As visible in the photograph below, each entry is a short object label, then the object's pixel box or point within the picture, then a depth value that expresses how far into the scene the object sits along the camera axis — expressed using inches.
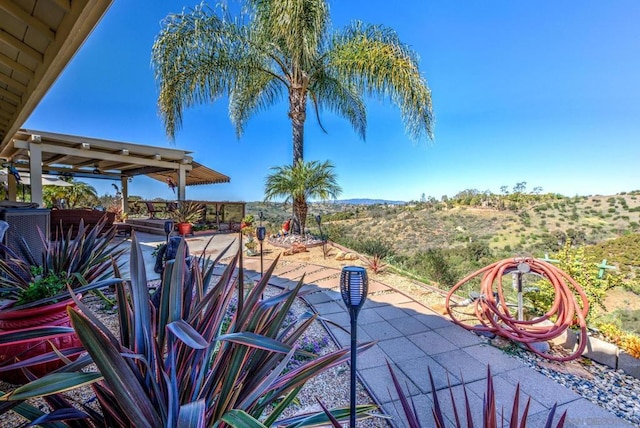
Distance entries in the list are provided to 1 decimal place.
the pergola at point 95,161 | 275.3
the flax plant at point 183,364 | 29.9
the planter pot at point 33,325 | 68.9
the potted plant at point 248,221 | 318.3
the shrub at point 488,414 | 38.3
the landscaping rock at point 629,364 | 93.7
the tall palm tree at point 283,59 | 249.9
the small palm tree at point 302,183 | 291.4
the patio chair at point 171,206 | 385.0
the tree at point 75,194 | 511.2
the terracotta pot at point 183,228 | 329.1
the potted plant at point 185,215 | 332.8
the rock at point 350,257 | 228.3
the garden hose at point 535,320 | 100.0
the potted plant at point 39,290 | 69.3
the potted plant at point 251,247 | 249.8
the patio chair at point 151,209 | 441.1
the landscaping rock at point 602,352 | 98.0
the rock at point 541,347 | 102.3
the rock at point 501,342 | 104.4
